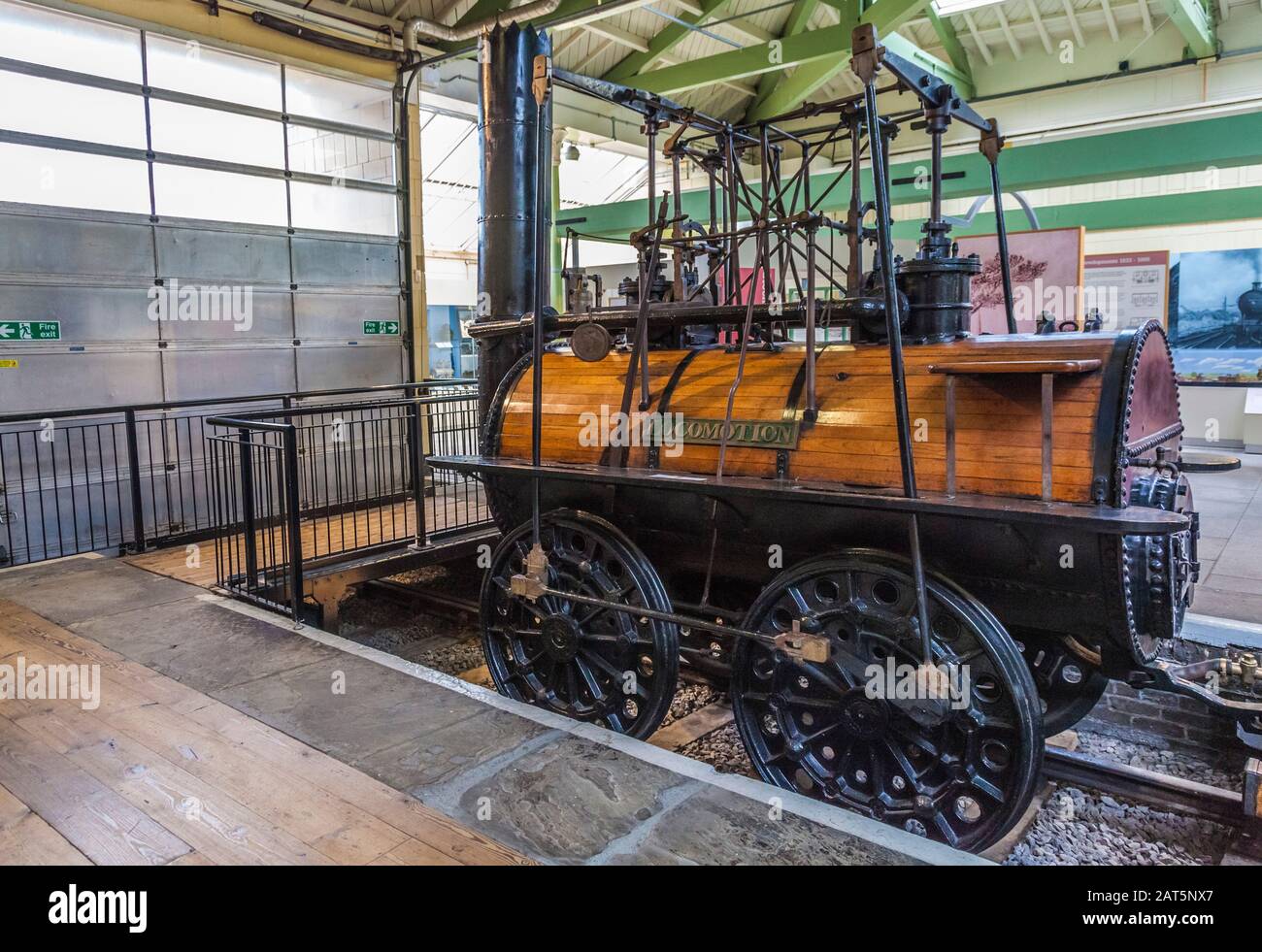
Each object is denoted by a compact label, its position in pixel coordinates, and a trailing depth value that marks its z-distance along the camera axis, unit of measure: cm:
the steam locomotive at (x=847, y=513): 305
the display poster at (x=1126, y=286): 1157
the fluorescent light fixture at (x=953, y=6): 1001
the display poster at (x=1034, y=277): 832
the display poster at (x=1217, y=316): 1201
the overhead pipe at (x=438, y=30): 932
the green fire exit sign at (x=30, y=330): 704
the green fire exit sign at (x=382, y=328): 975
